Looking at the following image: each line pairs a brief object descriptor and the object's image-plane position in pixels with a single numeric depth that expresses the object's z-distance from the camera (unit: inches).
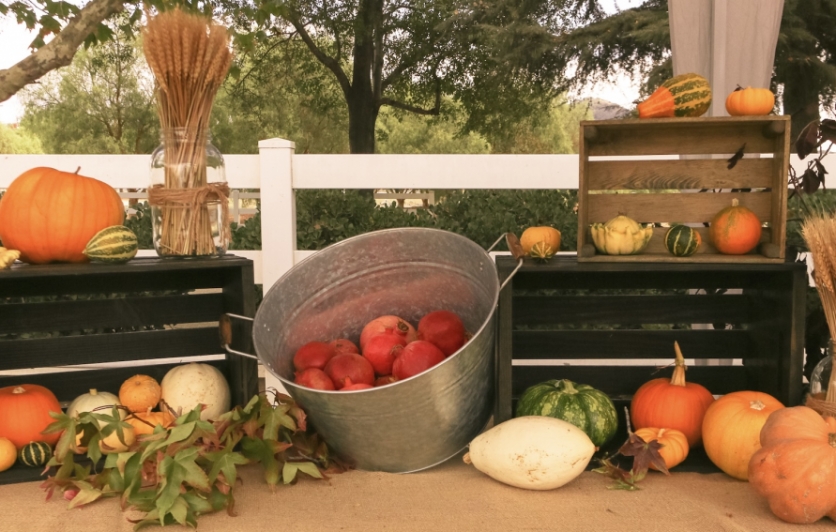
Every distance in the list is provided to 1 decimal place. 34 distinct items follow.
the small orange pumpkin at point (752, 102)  76.9
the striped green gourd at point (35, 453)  74.0
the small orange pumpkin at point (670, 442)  73.2
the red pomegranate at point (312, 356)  74.4
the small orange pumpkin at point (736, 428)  70.2
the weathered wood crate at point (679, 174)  82.8
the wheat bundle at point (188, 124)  78.3
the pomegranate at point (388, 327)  79.7
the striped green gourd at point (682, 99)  78.0
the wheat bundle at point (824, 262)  68.8
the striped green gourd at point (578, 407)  75.6
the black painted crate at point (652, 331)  77.9
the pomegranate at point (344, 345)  78.4
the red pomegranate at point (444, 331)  75.0
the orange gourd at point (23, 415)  74.8
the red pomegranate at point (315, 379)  70.2
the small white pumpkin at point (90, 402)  76.8
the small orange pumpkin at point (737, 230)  79.5
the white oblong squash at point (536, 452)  67.1
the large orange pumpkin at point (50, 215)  74.7
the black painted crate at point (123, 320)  82.8
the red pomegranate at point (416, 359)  70.4
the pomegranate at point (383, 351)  76.5
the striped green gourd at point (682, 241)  77.4
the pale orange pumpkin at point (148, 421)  77.5
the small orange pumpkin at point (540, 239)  80.0
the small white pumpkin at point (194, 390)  79.7
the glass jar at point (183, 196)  79.8
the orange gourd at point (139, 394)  79.5
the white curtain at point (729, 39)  93.2
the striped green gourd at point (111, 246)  74.8
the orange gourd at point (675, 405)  78.7
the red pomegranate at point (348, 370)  72.1
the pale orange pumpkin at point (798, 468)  58.2
